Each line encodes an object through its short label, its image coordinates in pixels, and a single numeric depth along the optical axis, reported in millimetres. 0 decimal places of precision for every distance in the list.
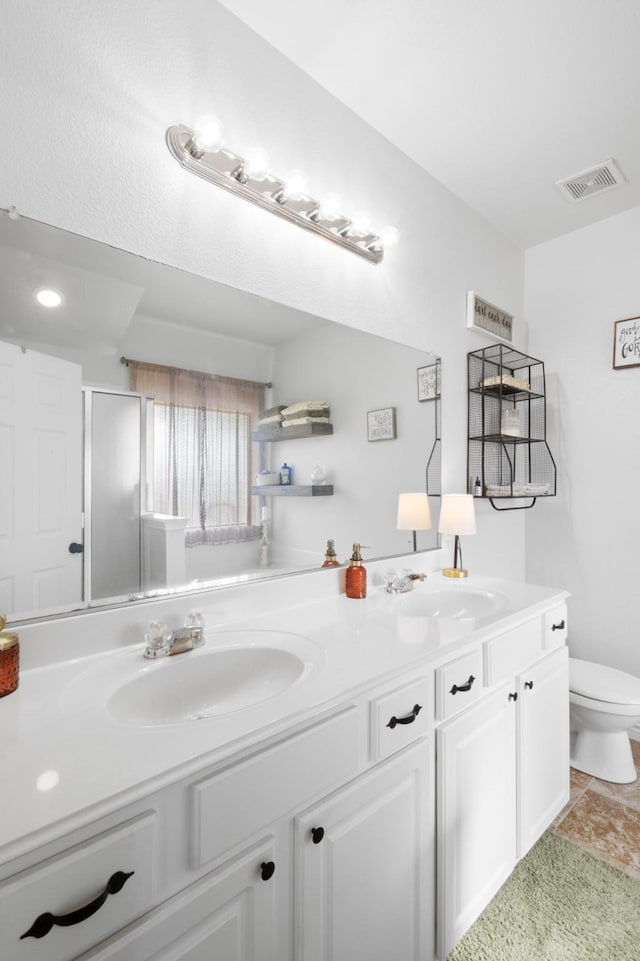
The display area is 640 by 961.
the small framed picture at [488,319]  2250
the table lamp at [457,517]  1934
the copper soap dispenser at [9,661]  865
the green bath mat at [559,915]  1258
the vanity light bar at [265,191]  1241
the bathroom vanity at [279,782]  619
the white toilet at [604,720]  1905
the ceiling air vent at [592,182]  2043
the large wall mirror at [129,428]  1024
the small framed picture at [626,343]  2307
